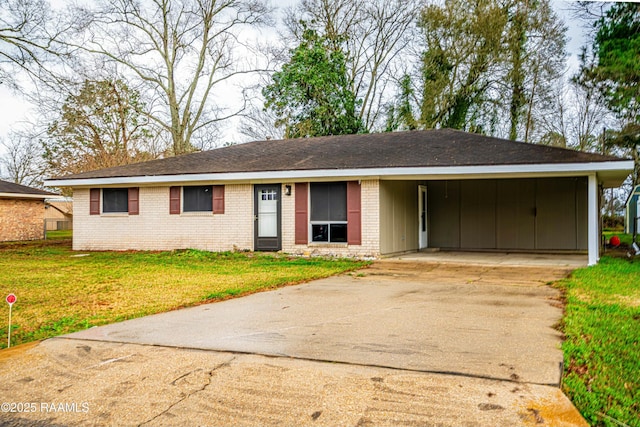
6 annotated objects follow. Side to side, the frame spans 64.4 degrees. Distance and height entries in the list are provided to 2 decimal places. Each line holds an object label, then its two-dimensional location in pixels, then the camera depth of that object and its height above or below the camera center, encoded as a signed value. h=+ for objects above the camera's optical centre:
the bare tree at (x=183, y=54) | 29.08 +9.88
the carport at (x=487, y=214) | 14.87 +0.15
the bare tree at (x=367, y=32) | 31.06 +11.59
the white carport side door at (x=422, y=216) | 16.64 +0.09
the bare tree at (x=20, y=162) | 35.39 +4.27
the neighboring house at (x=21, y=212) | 23.55 +0.44
